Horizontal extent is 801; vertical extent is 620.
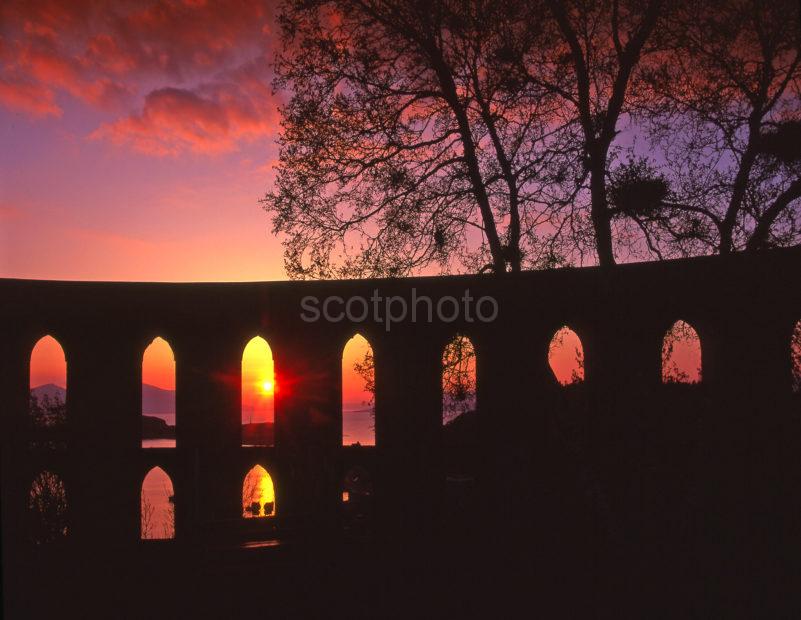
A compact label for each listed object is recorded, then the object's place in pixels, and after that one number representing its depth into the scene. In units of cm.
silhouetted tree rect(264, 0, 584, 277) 1516
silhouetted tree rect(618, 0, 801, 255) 1509
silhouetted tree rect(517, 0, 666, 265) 1516
